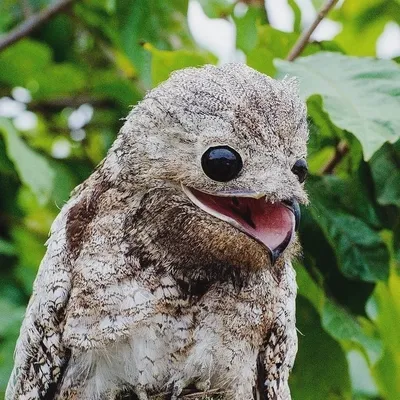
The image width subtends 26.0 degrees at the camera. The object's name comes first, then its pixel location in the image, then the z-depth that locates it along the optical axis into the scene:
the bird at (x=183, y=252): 1.96
